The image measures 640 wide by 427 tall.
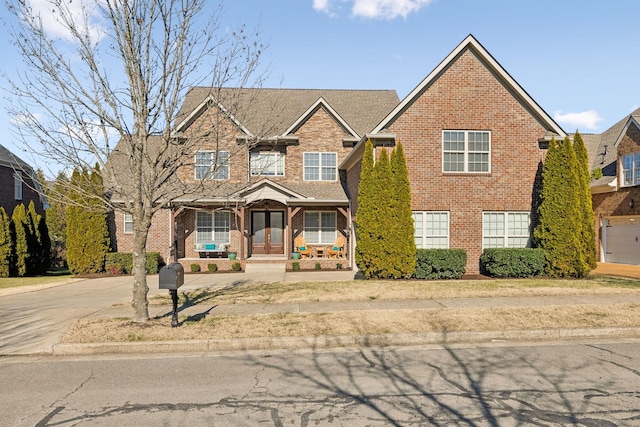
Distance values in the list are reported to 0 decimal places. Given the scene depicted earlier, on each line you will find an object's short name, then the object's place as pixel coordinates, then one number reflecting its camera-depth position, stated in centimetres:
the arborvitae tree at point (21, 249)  1966
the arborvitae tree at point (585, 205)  1542
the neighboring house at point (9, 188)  2755
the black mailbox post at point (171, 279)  827
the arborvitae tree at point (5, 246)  1906
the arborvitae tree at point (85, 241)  1959
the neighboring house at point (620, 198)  1984
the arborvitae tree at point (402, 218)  1527
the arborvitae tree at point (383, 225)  1530
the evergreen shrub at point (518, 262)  1552
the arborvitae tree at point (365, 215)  1565
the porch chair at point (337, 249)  2089
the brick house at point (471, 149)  1652
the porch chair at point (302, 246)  2106
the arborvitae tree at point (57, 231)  2480
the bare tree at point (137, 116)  826
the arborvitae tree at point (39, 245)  2062
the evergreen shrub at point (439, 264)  1551
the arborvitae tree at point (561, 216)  1540
